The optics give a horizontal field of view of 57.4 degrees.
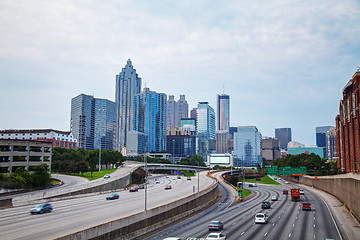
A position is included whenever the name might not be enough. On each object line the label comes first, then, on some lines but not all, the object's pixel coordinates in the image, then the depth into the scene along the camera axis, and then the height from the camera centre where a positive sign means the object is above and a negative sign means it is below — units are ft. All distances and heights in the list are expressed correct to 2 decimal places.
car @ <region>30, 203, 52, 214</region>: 148.66 -26.43
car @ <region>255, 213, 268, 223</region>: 159.84 -31.38
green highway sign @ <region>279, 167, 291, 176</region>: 357.41 -18.42
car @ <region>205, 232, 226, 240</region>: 114.21 -29.12
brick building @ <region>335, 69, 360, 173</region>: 267.59 +30.21
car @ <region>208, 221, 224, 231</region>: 136.98 -30.26
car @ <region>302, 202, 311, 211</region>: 212.84 -33.97
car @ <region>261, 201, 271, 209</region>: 221.46 -35.04
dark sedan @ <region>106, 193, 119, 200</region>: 222.89 -30.43
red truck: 268.62 -34.18
